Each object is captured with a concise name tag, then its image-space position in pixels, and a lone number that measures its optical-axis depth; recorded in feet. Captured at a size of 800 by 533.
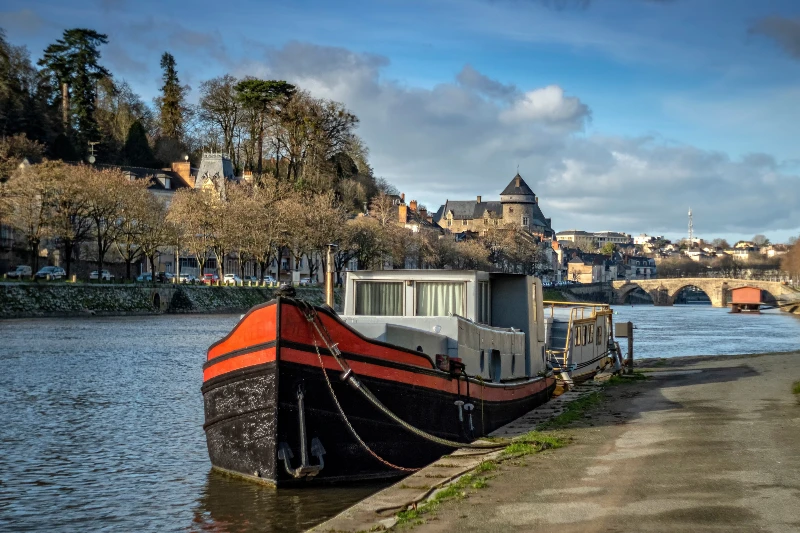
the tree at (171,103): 465.88
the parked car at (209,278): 310.86
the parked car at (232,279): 311.47
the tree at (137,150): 411.54
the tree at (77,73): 393.29
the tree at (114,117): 401.90
